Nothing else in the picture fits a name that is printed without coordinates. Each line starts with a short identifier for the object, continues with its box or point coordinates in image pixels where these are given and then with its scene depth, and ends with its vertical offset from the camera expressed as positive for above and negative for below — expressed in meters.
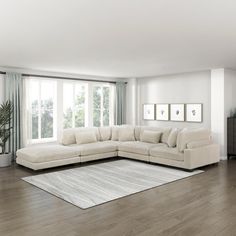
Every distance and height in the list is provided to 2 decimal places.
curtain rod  6.68 +1.18
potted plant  6.14 -0.31
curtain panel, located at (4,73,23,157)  6.61 +0.45
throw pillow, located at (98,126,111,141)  7.80 -0.46
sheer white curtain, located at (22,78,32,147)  6.87 +0.12
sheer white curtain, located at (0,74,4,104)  6.61 +0.74
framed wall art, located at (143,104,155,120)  8.60 +0.20
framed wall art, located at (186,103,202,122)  7.43 +0.15
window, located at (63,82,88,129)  7.88 +0.43
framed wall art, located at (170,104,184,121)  7.82 +0.16
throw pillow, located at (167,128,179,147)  6.43 -0.54
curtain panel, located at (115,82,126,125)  8.91 +0.51
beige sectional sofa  5.77 -0.74
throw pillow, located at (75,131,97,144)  7.09 -0.53
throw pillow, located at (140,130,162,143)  7.11 -0.53
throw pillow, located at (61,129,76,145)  7.05 -0.52
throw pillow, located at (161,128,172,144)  7.04 -0.48
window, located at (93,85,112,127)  8.62 +0.43
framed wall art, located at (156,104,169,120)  8.20 +0.19
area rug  4.09 -1.20
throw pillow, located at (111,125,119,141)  7.90 -0.50
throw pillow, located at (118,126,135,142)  7.66 -0.46
